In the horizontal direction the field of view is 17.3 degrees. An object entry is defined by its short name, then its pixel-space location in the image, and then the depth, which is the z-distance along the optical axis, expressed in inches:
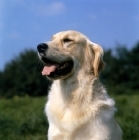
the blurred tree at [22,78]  1061.8
